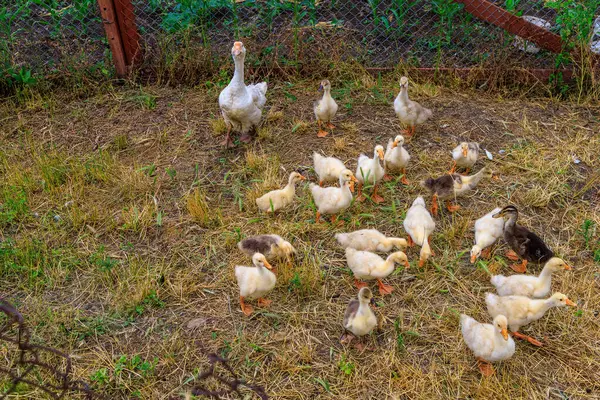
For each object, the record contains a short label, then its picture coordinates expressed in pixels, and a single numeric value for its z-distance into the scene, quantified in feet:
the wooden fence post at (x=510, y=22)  18.71
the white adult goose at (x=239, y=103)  16.33
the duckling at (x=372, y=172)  14.37
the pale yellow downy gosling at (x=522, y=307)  10.70
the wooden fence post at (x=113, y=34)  19.04
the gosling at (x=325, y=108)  16.93
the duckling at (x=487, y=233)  12.73
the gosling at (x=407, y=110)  16.61
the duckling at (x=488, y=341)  10.08
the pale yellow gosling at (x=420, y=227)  12.72
